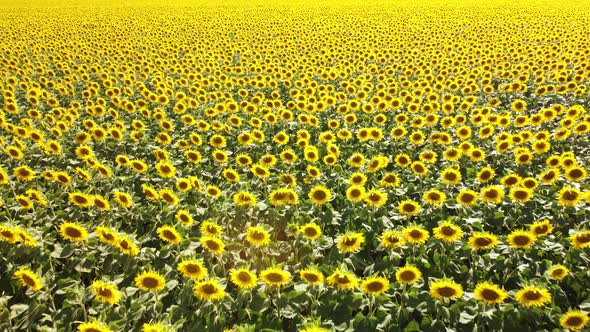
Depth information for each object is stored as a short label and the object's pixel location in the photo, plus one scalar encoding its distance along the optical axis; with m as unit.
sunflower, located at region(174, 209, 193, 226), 5.03
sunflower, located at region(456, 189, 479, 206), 5.50
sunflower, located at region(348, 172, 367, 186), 6.18
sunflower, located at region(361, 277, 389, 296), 3.94
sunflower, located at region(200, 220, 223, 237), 4.71
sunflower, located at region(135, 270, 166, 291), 3.91
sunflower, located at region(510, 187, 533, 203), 5.46
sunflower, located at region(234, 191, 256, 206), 5.48
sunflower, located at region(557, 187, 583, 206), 5.21
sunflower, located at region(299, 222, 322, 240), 4.90
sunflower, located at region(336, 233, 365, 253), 4.62
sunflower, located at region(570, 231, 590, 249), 4.39
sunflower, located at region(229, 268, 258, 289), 4.07
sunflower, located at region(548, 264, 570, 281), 4.11
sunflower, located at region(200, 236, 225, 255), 4.48
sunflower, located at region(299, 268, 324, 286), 4.05
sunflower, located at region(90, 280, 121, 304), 3.69
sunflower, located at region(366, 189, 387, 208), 5.50
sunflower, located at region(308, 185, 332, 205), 5.64
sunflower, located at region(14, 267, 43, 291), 3.82
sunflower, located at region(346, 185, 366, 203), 5.71
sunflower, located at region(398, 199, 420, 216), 5.41
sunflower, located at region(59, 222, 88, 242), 4.48
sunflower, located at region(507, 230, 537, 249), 4.58
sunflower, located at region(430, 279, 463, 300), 3.84
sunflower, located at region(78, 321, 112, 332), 3.16
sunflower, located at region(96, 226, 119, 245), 4.36
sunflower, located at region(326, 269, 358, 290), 3.93
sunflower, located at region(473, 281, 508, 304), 3.77
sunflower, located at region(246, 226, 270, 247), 4.75
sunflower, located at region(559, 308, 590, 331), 3.49
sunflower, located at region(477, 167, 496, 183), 6.20
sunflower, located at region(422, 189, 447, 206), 5.65
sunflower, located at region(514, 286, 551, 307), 3.77
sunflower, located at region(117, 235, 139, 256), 4.40
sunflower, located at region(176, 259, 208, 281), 4.06
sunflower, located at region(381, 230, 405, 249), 4.65
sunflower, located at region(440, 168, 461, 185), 6.17
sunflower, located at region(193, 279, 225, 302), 3.84
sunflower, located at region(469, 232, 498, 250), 4.56
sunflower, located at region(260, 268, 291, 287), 4.02
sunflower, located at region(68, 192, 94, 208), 5.16
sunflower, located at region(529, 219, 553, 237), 4.64
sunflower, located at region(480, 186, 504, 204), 5.53
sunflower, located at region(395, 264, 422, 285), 4.09
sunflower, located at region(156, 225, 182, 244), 4.63
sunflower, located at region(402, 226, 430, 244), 4.70
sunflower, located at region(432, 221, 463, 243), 4.78
